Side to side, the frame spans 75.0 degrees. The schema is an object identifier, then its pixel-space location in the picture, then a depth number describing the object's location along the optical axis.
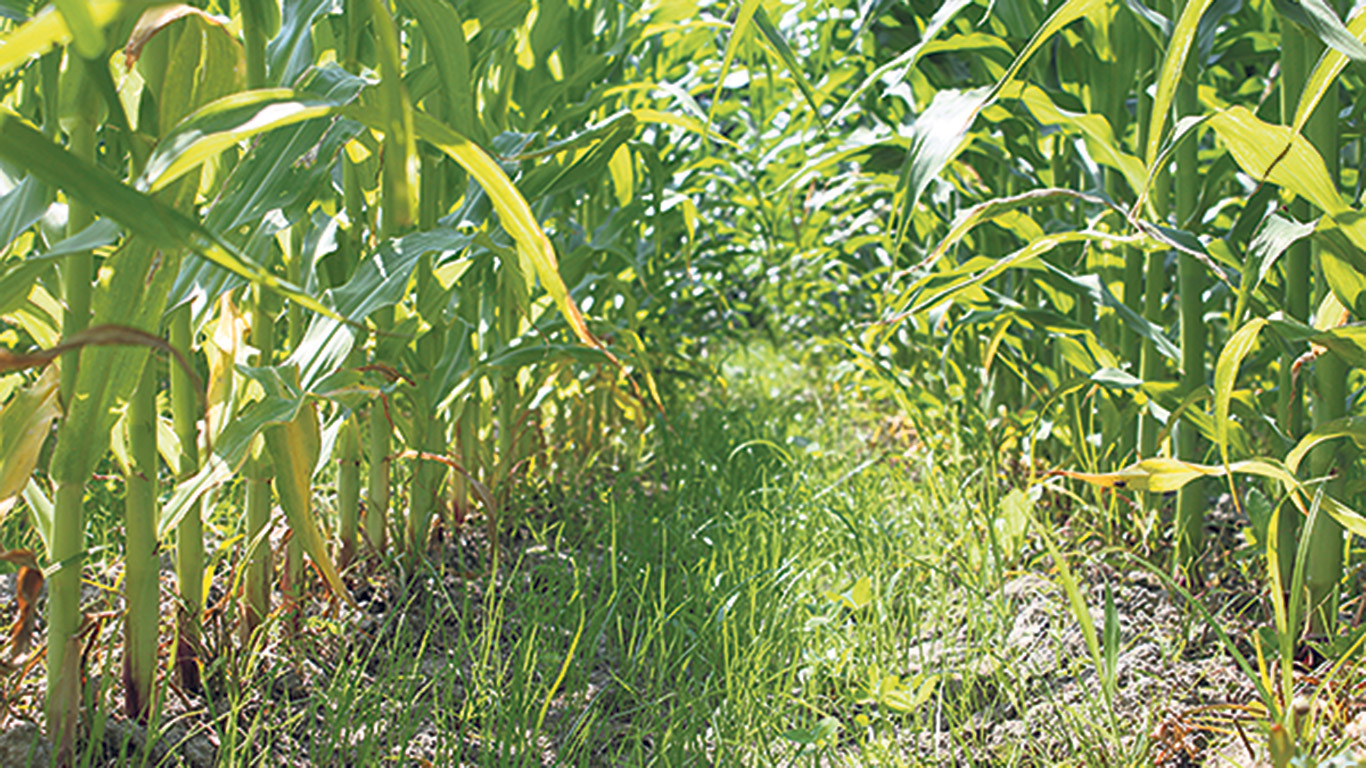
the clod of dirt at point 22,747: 0.68
